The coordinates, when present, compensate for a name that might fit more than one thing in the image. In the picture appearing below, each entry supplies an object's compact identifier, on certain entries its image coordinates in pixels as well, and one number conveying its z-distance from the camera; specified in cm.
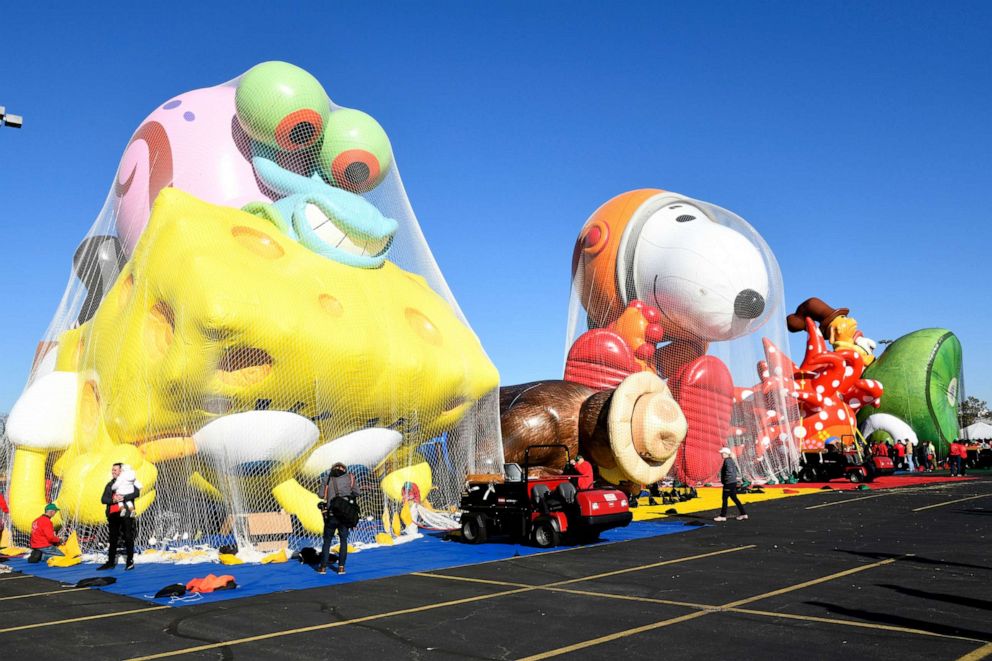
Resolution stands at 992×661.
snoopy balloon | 1983
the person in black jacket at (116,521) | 990
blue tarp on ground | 862
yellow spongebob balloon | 1038
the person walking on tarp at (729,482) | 1390
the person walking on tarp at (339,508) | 939
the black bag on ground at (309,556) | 995
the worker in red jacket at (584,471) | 1270
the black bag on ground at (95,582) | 884
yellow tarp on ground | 1539
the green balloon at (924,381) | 3409
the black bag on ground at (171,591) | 798
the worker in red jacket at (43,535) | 1122
